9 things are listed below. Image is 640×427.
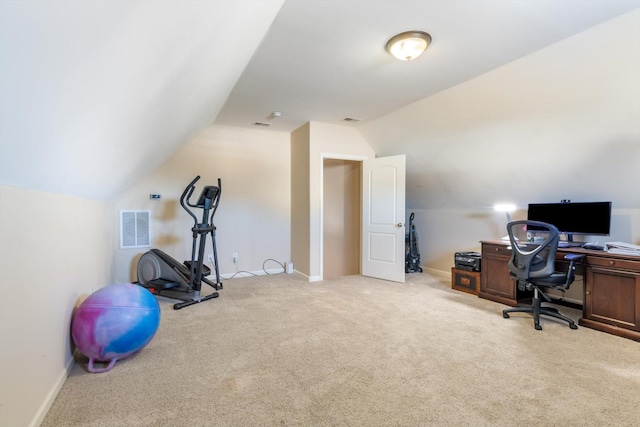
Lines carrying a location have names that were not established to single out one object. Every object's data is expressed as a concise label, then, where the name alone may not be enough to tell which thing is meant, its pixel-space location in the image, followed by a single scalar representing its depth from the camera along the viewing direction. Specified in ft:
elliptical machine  12.07
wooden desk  8.62
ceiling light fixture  7.84
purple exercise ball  6.57
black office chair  9.31
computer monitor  10.22
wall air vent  14.02
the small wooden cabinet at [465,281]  13.15
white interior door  15.31
